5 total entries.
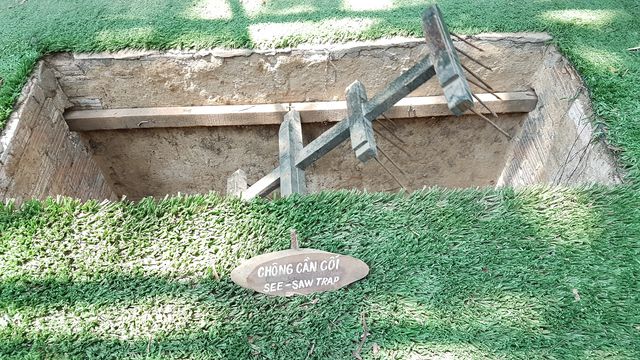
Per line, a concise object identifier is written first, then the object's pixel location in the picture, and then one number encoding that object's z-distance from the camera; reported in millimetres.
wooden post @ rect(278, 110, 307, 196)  2516
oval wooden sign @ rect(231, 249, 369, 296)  1778
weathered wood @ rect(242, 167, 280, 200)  2609
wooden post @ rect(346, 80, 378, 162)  2236
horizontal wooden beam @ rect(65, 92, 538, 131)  3037
